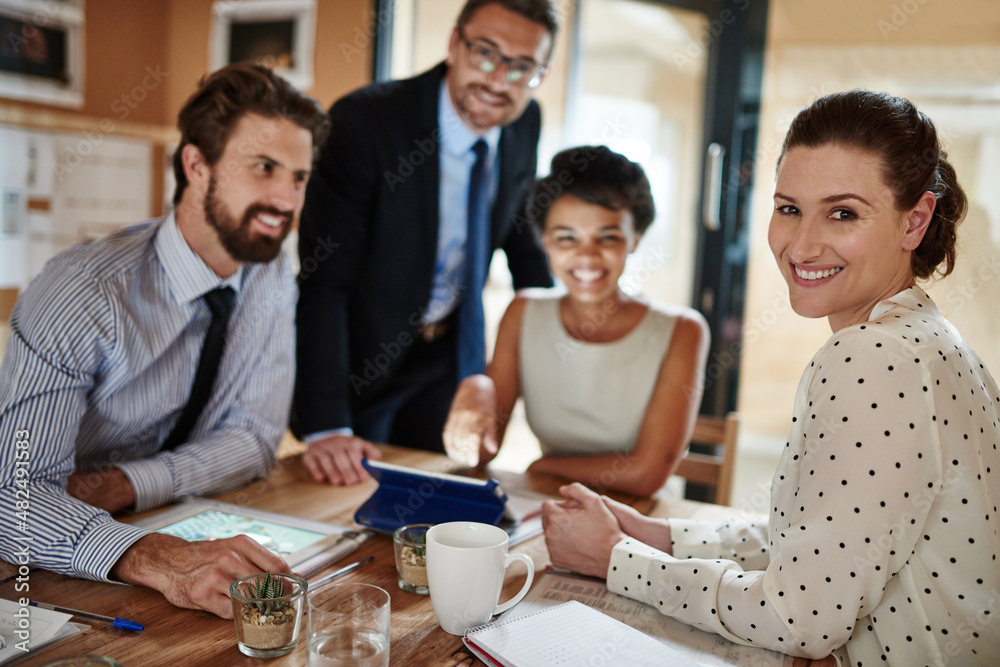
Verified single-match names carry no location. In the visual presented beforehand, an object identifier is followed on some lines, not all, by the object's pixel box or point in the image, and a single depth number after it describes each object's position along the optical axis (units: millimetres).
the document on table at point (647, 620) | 927
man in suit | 2082
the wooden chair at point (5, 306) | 2648
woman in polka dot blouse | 881
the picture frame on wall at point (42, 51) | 2566
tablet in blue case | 1243
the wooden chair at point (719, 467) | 1839
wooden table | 880
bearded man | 1098
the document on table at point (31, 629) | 855
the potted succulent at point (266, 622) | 882
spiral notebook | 875
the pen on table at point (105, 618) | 927
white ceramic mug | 935
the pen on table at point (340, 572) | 1086
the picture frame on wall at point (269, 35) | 3207
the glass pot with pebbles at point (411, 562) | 1064
